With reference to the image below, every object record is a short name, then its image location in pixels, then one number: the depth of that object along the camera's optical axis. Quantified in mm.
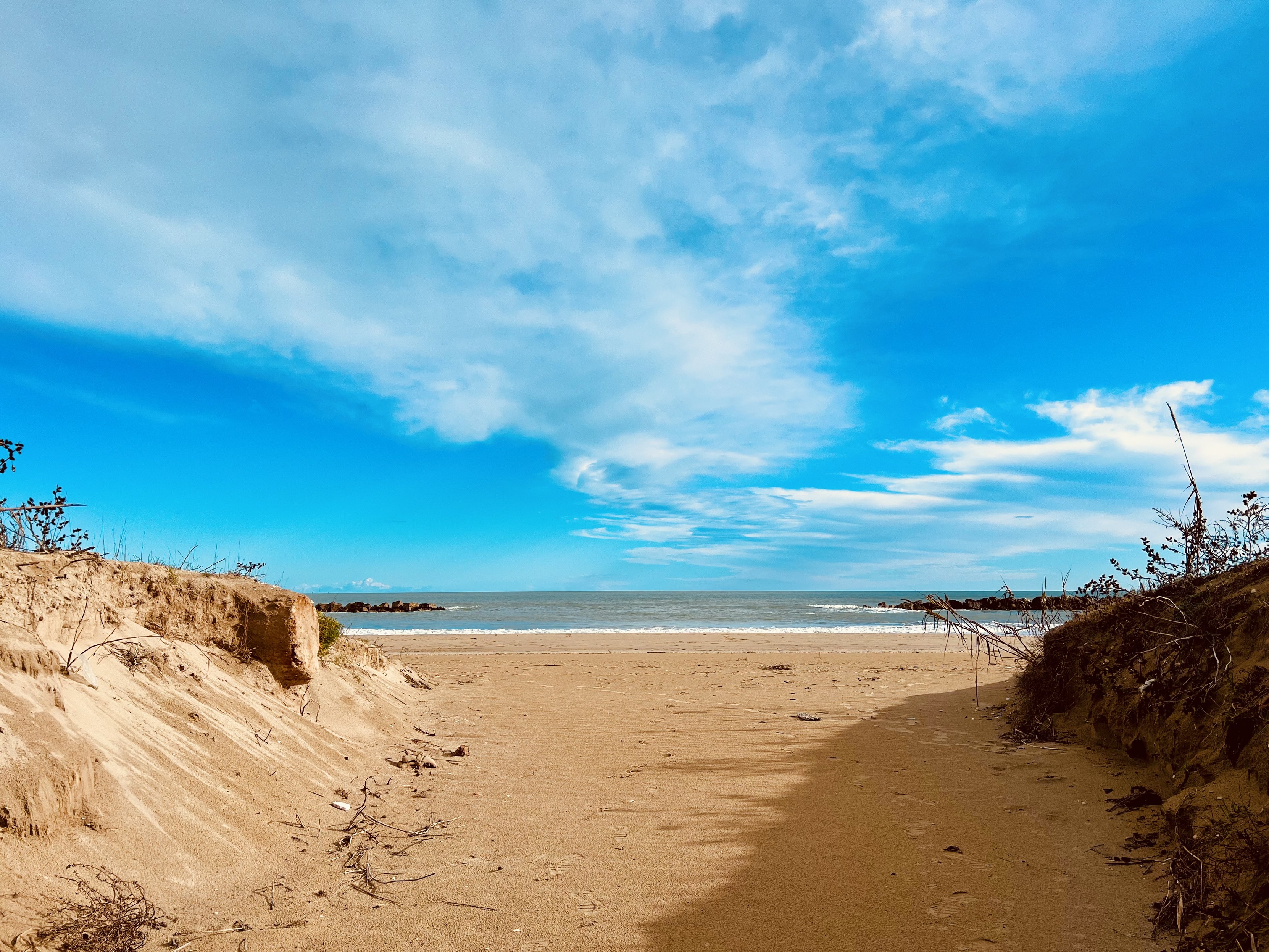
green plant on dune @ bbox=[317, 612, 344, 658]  9039
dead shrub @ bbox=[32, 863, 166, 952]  3076
